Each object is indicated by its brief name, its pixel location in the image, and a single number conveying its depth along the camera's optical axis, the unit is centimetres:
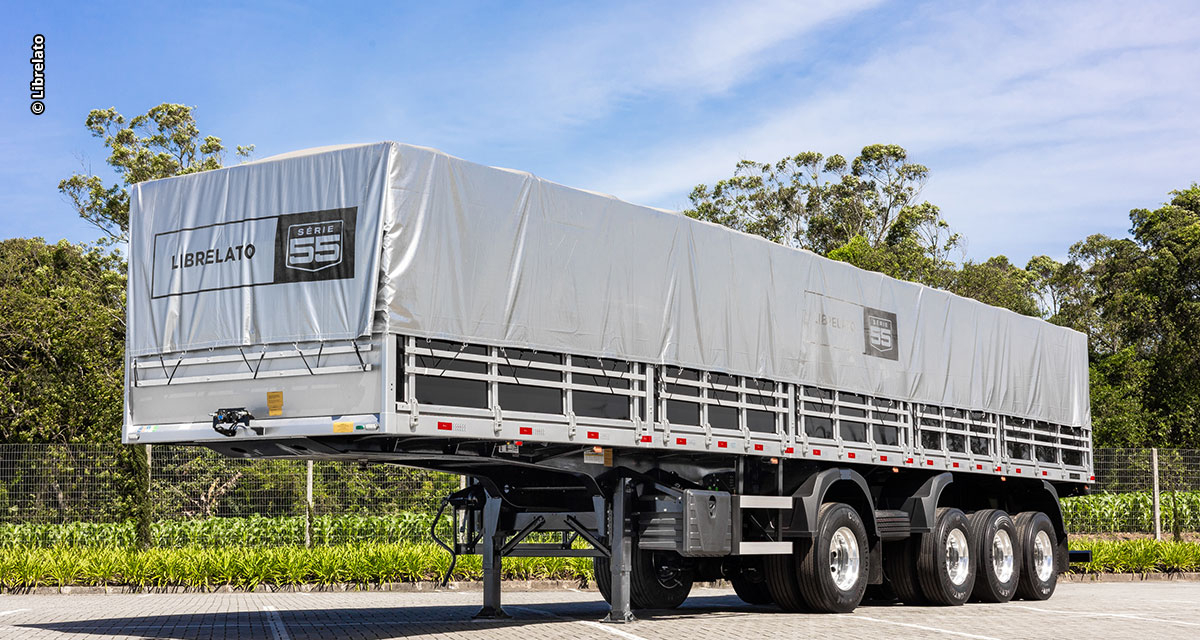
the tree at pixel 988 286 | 4209
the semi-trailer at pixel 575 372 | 965
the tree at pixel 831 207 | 5888
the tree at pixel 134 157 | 3984
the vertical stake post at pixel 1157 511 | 2489
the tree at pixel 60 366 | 2731
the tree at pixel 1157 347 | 3728
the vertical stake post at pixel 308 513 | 1958
